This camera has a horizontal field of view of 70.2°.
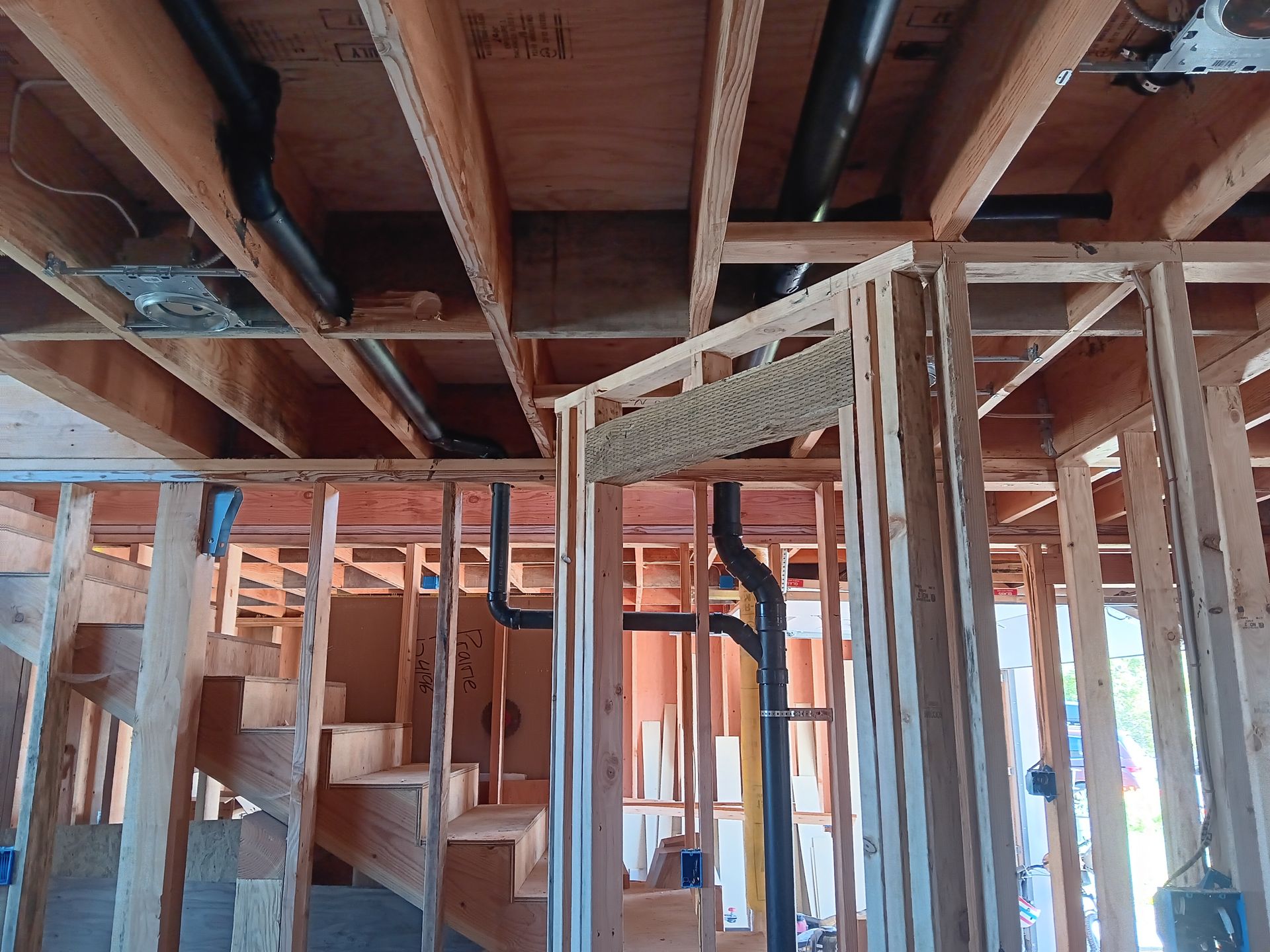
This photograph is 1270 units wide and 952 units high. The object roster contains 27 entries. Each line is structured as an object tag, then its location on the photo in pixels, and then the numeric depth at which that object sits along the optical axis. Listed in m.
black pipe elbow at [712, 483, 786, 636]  3.15
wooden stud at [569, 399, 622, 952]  1.82
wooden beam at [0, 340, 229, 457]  2.31
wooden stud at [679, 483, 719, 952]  2.97
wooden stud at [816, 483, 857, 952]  3.02
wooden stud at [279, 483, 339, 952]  2.89
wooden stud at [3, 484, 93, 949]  2.89
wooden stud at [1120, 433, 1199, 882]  2.40
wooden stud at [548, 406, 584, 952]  1.87
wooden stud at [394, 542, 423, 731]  4.27
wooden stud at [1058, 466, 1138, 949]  2.82
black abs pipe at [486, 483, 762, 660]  3.43
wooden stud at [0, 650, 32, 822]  3.91
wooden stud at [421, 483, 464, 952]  3.00
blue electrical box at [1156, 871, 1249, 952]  1.30
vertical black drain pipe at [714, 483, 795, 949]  2.86
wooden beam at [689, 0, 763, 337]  1.20
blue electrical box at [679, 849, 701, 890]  2.96
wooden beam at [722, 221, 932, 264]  1.71
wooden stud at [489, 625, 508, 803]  4.63
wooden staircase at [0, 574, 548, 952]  3.09
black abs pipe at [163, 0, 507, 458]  1.44
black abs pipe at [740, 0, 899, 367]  1.31
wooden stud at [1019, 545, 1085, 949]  3.39
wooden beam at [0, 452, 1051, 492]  3.15
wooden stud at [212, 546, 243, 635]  4.16
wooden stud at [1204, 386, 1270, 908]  2.11
